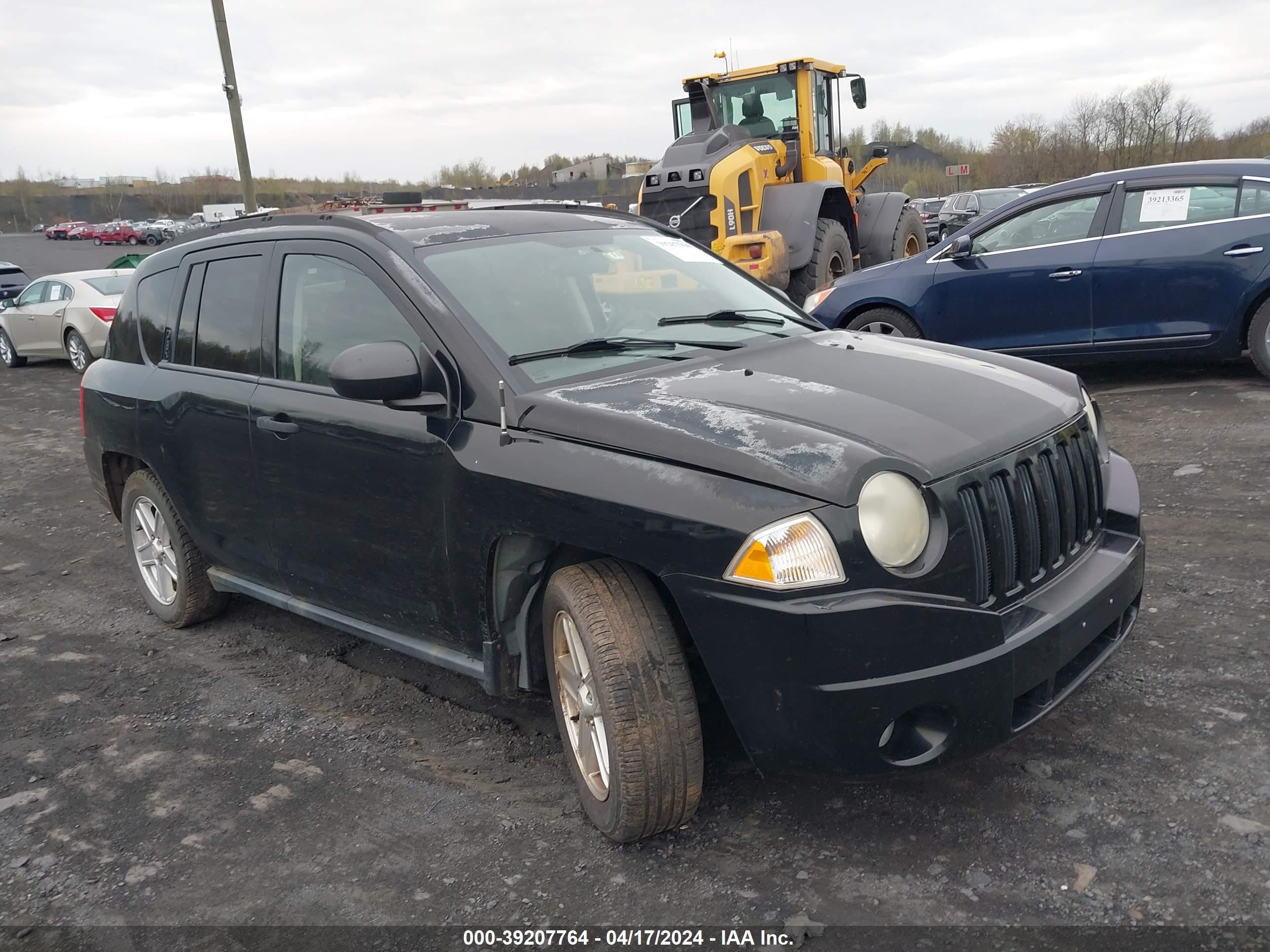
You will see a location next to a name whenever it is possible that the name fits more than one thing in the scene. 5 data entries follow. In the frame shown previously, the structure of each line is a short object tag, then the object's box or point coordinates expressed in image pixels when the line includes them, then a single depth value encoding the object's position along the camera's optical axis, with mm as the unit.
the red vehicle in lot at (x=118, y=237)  59188
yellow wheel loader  11016
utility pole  12930
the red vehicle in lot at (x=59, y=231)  64500
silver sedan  14586
